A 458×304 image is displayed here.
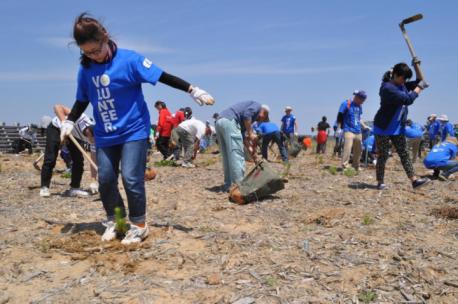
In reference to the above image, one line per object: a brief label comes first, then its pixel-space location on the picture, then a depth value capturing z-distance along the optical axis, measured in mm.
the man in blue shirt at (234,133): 6617
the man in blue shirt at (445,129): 14516
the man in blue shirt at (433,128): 16609
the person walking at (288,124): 16359
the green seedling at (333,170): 9452
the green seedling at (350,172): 8992
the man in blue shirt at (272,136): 12531
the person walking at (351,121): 9430
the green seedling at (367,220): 4488
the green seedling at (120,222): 3930
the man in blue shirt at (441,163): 8727
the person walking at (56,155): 6547
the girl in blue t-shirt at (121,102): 3748
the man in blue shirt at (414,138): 13020
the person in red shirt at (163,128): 12234
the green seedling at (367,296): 2821
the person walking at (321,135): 19527
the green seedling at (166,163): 11430
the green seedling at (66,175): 9086
